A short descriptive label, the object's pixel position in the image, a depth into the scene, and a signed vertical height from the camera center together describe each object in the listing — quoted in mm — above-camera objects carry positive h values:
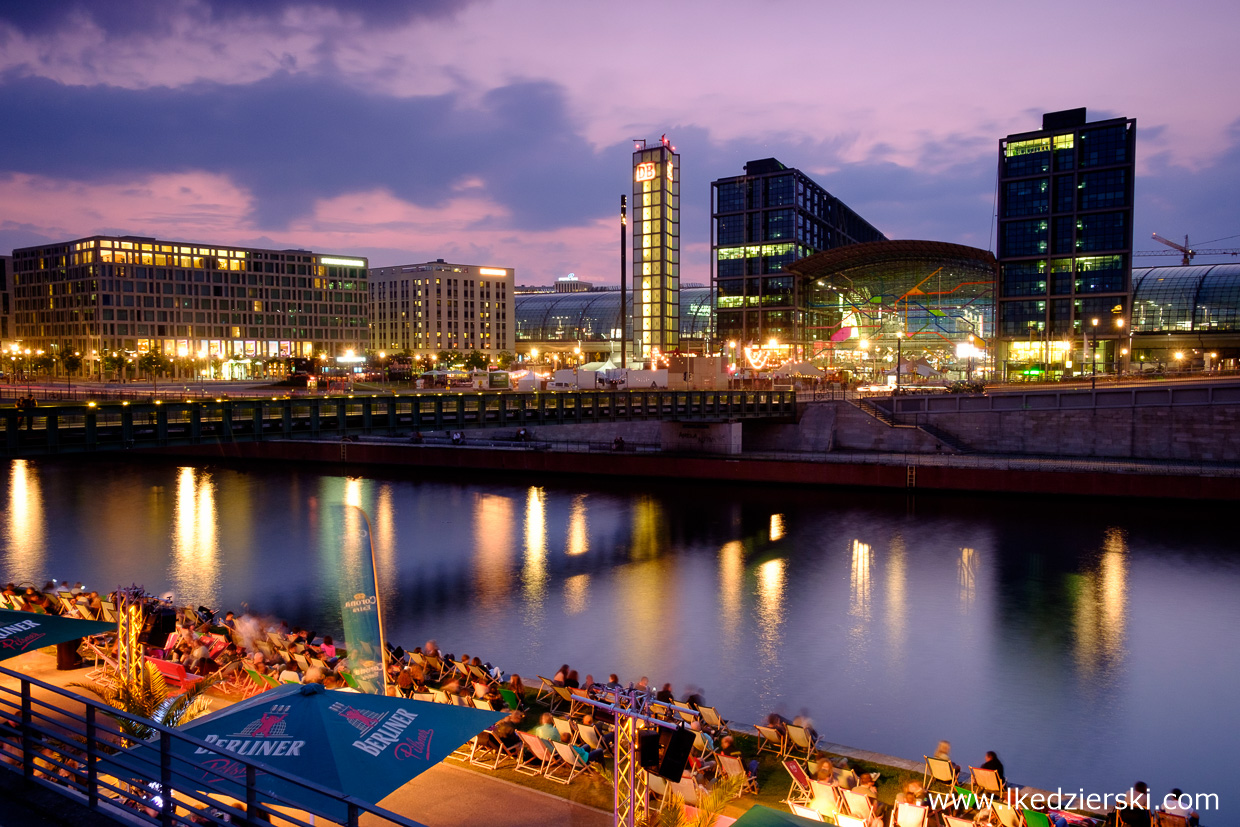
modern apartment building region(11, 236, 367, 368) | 149875 +13182
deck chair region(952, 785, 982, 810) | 11688 -6147
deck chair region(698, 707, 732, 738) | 13820 -5947
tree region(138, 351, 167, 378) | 121638 +741
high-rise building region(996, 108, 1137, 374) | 87250 +13052
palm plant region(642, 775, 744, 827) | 9617 -5264
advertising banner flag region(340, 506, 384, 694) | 12594 -4032
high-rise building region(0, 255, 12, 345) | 184375 +16821
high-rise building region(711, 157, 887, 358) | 111938 +15818
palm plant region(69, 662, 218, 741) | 11812 -5017
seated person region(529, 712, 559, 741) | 12856 -5646
